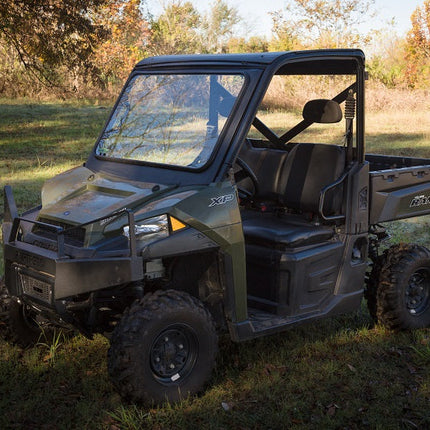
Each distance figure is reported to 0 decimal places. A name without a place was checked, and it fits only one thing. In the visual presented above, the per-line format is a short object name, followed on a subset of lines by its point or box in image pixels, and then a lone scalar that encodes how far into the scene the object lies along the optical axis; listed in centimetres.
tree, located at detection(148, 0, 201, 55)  4191
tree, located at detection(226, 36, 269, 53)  4006
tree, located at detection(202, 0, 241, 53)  5281
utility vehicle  408
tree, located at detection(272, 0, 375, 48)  2981
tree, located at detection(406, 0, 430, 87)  2908
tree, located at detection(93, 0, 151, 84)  3128
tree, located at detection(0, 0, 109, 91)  1423
